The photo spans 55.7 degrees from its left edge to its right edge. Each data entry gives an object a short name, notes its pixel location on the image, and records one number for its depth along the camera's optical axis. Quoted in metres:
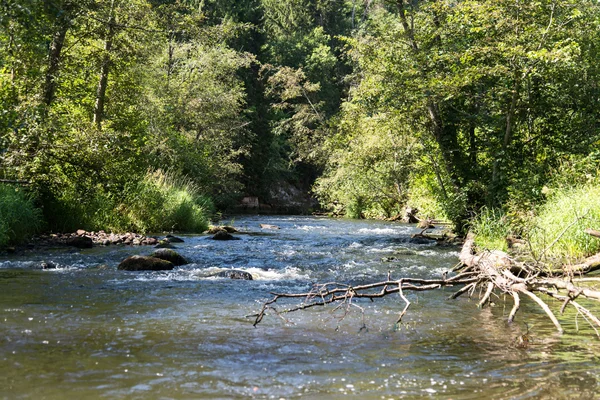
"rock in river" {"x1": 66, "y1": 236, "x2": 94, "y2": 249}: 13.88
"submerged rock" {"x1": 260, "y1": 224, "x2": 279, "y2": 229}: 24.39
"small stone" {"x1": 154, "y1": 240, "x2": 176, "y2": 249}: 14.49
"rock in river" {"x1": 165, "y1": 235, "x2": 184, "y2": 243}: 16.02
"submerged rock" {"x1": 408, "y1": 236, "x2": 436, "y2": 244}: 17.55
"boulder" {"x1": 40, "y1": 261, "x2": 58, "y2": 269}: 10.56
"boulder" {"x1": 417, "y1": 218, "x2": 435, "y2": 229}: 22.91
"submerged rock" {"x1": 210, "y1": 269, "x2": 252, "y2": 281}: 10.26
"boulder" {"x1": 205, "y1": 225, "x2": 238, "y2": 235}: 20.14
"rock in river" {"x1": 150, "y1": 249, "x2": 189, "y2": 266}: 11.71
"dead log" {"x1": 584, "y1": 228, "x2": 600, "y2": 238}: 8.29
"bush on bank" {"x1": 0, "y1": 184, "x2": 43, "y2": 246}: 12.96
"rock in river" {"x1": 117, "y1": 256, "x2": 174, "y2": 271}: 10.88
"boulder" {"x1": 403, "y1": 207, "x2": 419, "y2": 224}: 29.50
